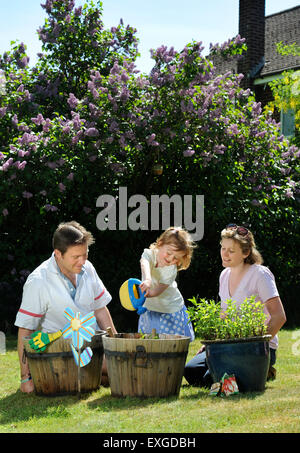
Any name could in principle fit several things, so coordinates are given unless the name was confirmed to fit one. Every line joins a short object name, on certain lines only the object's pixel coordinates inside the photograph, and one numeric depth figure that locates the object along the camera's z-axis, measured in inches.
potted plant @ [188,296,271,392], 362.3
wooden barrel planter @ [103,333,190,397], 353.4
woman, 402.4
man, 382.9
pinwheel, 361.7
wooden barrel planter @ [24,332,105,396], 366.0
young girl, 427.8
